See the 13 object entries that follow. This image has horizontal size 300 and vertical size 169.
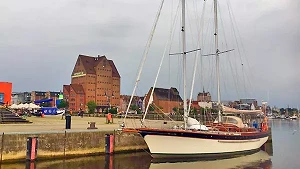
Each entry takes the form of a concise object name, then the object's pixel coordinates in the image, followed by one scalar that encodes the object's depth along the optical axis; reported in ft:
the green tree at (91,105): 323.65
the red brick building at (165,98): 376.07
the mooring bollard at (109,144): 82.43
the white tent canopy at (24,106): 159.53
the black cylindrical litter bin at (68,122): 88.58
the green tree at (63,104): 372.13
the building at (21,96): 539.70
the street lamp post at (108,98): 410.35
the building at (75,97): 392.27
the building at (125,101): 373.40
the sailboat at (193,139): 75.82
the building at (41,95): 522.27
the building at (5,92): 184.97
